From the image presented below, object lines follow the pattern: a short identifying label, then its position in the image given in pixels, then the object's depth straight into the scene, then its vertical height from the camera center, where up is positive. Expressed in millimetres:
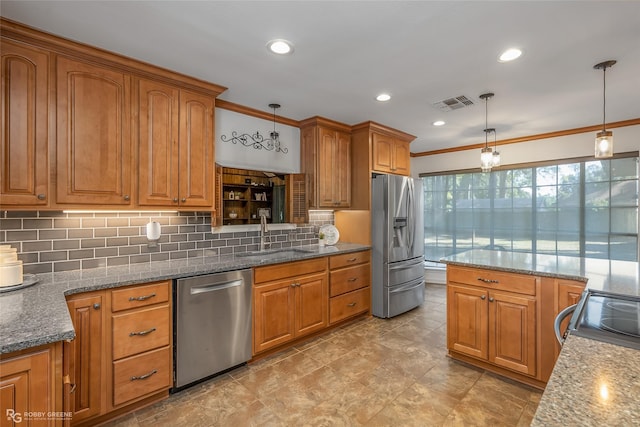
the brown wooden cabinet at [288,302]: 2770 -861
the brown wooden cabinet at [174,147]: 2418 +567
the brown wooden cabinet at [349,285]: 3484 -858
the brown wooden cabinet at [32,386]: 1120 -656
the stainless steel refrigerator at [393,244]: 3873 -396
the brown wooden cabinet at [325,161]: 3779 +676
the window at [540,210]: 3955 +55
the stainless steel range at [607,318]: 1099 -445
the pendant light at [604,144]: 2197 +493
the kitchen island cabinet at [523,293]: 2209 -627
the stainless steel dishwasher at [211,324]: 2281 -873
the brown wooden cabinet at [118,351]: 1872 -893
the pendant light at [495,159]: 3059 +545
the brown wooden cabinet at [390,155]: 4117 +835
